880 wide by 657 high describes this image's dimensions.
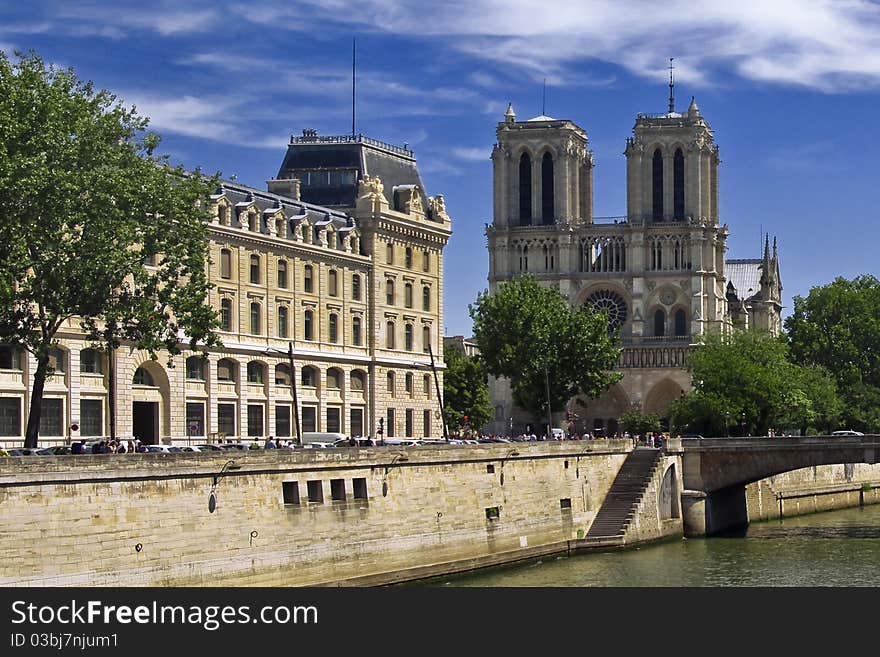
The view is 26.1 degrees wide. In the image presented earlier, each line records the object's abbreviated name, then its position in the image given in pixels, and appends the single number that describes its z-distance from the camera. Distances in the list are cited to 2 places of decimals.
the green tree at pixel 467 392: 144.25
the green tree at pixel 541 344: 127.38
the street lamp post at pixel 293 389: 97.38
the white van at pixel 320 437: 96.44
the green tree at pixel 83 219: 64.06
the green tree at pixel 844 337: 153.12
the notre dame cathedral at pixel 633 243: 192.38
